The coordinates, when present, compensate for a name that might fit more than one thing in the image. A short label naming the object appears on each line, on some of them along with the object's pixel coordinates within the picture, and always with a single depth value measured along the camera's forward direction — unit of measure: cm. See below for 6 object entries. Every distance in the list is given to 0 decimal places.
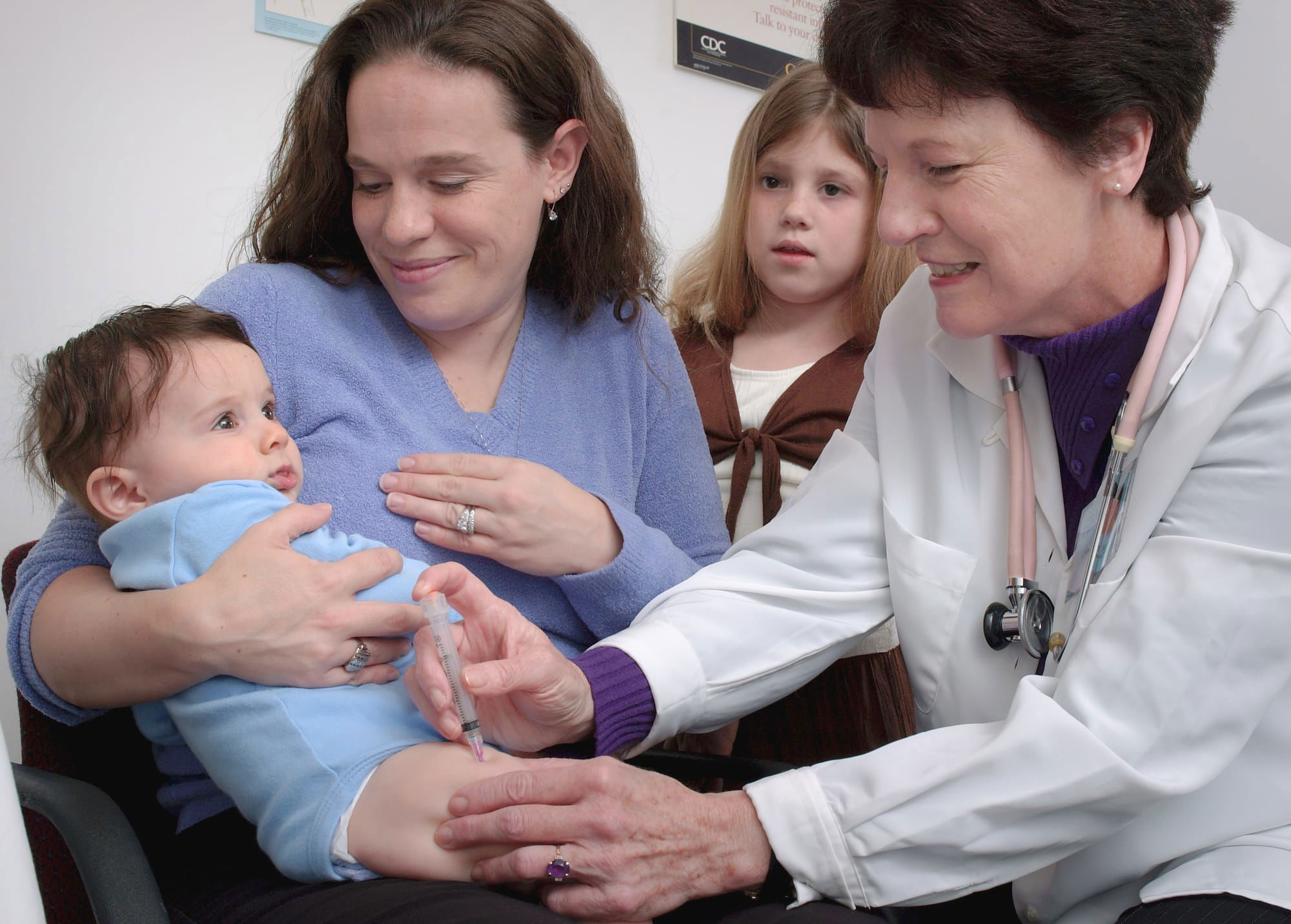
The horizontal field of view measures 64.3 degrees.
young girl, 186
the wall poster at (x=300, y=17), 231
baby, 101
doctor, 103
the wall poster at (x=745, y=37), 319
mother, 111
